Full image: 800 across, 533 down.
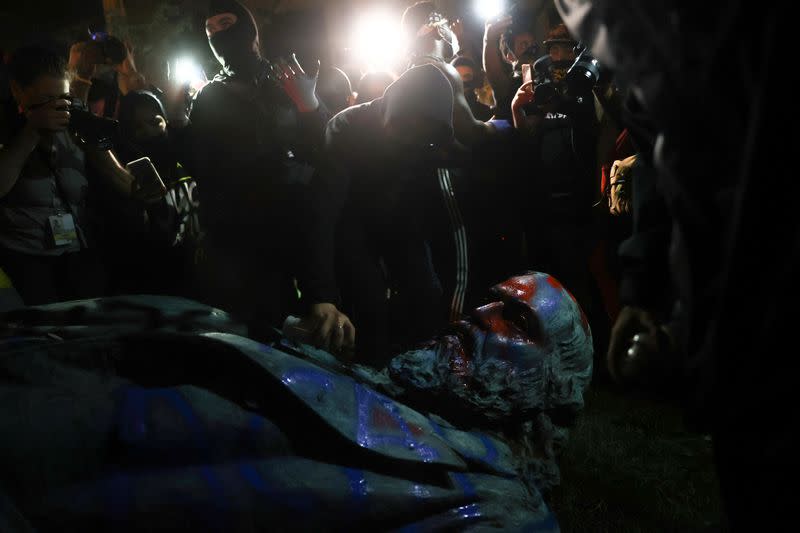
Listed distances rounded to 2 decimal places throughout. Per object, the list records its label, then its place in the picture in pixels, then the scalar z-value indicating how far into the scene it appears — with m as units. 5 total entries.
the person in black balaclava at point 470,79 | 4.47
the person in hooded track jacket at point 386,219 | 2.90
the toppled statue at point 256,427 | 1.42
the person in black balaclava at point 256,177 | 3.44
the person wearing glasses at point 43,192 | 2.97
